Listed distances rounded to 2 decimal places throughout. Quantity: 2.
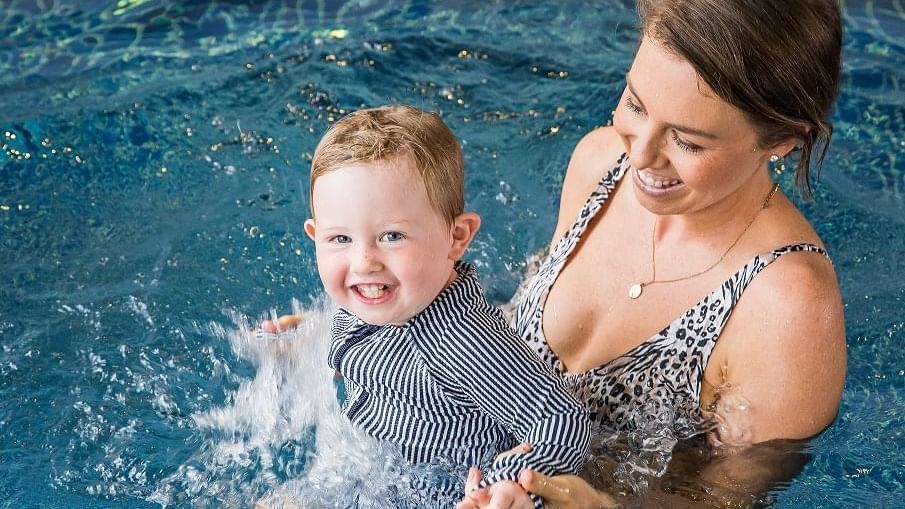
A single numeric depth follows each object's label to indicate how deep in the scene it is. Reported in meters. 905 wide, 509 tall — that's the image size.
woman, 2.21
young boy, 2.17
